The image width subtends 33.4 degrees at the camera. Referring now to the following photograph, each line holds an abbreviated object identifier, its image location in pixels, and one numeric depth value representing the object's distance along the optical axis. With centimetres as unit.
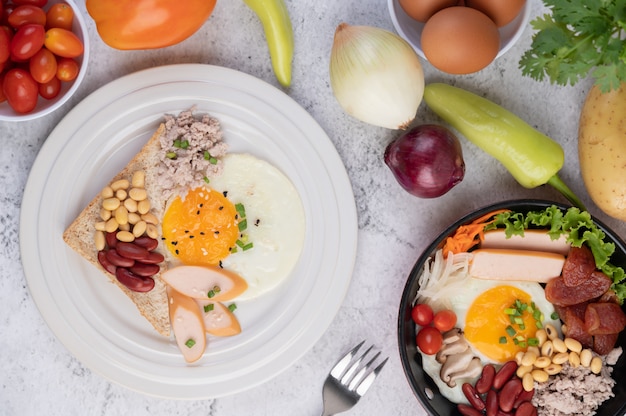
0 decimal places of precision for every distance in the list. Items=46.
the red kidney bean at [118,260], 67
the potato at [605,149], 65
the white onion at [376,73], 65
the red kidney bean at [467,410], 68
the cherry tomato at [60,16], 65
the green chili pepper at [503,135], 67
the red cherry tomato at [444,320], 68
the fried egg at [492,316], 69
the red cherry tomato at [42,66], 64
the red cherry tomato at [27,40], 63
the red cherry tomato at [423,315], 68
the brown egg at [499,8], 64
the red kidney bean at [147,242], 68
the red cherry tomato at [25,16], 64
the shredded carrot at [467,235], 68
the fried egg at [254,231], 69
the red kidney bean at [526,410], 68
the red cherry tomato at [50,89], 66
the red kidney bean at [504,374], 68
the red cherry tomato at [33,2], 65
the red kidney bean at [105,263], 67
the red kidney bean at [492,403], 68
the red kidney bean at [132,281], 67
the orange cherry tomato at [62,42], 64
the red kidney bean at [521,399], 68
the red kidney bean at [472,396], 68
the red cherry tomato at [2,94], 65
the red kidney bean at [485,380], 68
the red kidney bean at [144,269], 67
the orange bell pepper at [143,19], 63
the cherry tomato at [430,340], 68
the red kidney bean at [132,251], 67
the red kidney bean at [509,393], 68
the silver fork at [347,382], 70
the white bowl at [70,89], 66
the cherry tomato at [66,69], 65
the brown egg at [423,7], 64
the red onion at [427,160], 66
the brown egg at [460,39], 63
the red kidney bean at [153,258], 67
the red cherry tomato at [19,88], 64
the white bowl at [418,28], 66
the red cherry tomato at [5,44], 63
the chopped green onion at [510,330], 68
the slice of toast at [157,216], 68
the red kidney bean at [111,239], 68
